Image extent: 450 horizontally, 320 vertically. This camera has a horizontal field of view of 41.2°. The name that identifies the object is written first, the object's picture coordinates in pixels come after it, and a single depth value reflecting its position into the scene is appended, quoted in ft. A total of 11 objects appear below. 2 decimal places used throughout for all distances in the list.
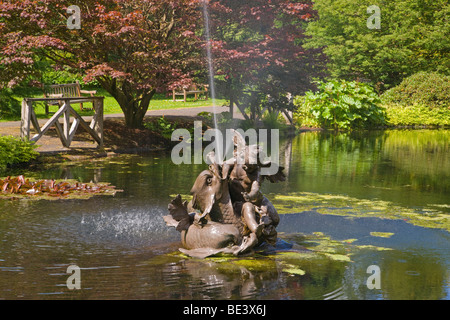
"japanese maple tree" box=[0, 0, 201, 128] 66.44
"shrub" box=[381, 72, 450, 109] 122.83
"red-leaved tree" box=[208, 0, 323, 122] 86.53
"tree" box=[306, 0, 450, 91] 131.54
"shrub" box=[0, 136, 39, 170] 56.39
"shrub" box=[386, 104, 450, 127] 121.39
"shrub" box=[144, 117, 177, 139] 82.89
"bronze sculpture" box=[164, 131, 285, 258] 30.78
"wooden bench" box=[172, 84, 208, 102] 124.69
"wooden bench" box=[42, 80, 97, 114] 86.02
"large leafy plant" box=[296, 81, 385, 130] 111.24
